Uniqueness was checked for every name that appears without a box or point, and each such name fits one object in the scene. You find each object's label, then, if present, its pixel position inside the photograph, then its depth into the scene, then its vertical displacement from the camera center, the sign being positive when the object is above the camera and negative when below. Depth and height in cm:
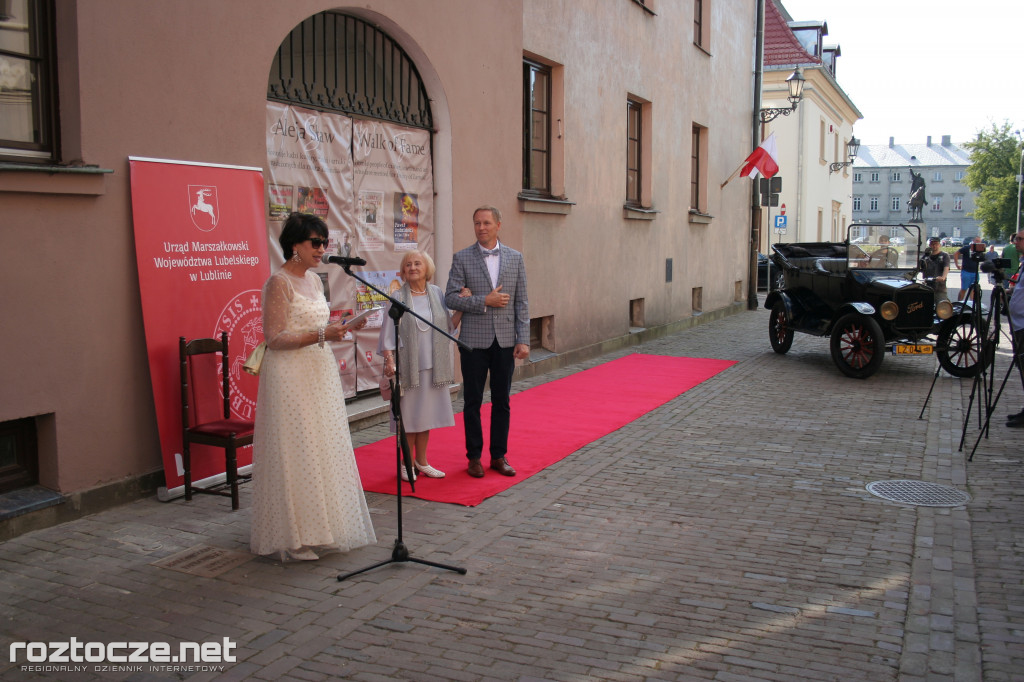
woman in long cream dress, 458 -84
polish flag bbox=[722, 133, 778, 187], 1883 +211
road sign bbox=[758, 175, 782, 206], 2078 +168
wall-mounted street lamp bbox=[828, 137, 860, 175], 3478 +426
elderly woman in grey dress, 623 -66
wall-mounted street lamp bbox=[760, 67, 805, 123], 2025 +400
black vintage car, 1080 -60
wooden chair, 555 -101
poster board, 728 +61
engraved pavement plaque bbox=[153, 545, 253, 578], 455 -159
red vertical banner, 565 -5
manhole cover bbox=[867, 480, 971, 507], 586 -160
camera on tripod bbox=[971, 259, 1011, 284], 764 -6
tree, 6256 +605
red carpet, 629 -153
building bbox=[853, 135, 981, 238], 10806 +936
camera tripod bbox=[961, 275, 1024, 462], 711 -70
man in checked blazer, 636 -46
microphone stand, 441 -94
